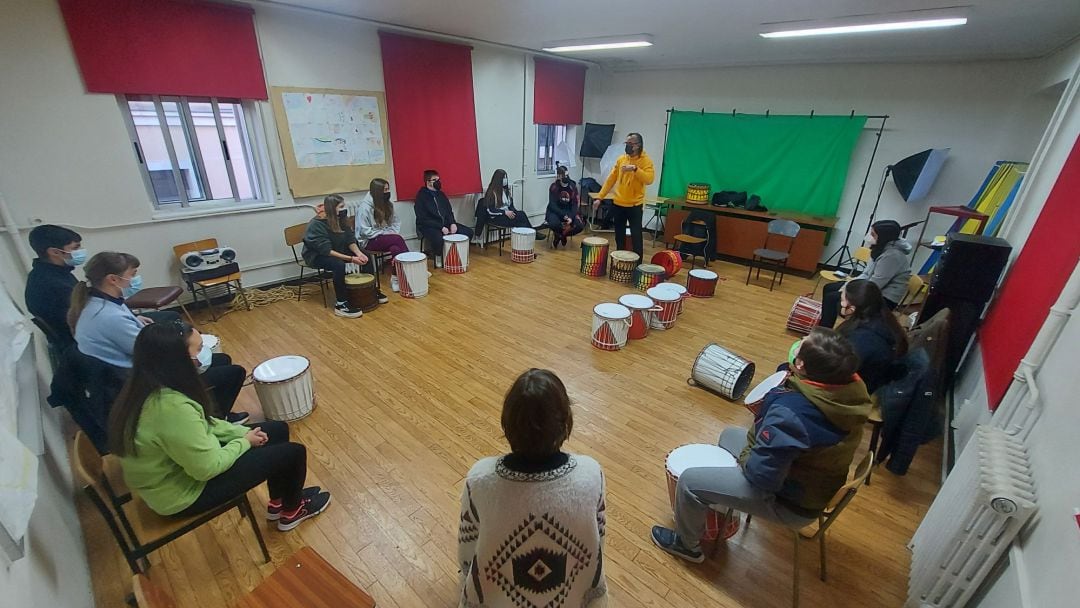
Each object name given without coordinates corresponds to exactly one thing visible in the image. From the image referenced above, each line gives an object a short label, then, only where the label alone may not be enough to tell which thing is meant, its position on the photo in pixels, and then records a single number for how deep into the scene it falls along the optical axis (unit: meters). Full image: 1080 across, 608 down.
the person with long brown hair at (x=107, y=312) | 2.05
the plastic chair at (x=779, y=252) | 5.31
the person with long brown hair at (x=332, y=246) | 4.28
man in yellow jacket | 5.34
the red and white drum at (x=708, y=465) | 1.96
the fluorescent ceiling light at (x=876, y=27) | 3.42
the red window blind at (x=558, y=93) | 6.96
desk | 5.79
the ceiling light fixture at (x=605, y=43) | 4.86
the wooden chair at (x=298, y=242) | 4.62
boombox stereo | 3.90
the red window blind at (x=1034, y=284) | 2.07
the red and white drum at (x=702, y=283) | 5.04
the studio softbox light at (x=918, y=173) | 5.11
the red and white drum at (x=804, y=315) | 4.17
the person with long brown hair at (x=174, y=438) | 1.45
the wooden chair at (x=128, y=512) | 1.51
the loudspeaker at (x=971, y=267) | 2.82
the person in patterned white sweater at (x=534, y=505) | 1.06
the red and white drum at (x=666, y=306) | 4.13
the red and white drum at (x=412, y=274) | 4.61
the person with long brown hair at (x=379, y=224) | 4.84
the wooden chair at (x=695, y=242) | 5.91
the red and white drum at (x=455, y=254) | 5.40
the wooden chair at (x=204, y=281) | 3.96
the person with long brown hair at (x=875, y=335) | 2.34
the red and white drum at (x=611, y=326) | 3.71
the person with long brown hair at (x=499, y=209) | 6.36
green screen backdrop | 5.88
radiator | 1.45
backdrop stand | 5.63
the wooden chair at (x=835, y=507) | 1.64
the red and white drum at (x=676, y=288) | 4.21
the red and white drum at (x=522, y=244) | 6.00
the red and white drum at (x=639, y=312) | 3.92
